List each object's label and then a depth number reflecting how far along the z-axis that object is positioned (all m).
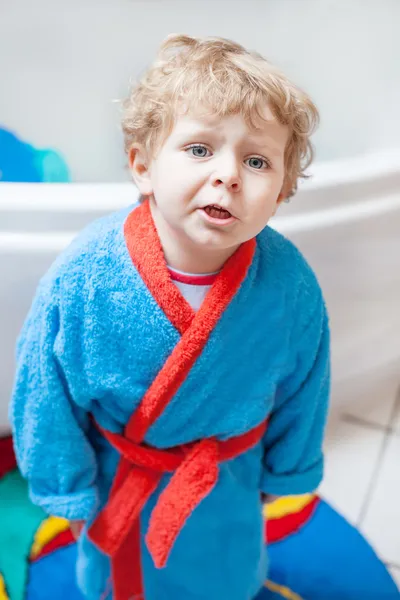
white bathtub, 0.93
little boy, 0.59
